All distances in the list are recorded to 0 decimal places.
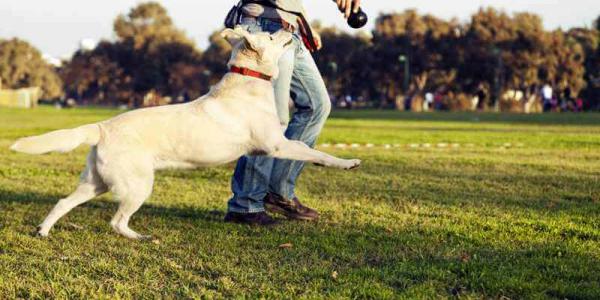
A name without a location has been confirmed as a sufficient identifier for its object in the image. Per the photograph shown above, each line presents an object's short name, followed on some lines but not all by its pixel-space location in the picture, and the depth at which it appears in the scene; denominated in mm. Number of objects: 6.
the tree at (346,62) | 69312
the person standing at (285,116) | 5492
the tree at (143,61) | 83625
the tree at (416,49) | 65375
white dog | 4629
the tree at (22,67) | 99500
